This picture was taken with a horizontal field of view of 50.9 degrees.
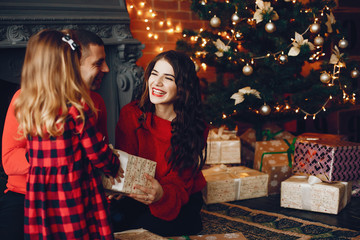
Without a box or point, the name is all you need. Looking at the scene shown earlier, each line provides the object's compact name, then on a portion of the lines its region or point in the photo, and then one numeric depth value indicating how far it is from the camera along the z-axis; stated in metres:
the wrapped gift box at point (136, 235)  1.65
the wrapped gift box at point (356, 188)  2.46
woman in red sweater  1.80
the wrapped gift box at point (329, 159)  2.23
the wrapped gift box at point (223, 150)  2.63
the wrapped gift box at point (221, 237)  1.78
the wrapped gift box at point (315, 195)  2.19
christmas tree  2.49
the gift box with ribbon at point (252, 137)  2.89
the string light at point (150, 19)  2.98
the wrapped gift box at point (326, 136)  2.86
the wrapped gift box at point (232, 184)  2.39
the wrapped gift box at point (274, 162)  2.55
